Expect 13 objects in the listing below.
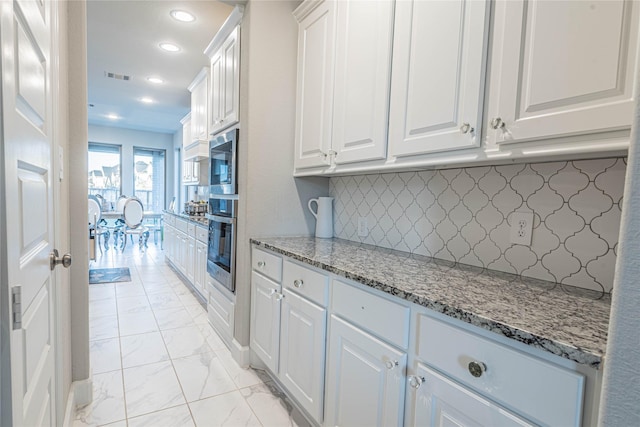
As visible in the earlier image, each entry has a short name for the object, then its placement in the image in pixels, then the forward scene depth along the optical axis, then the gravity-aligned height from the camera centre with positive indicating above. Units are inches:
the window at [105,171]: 286.2 +15.0
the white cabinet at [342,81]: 61.3 +25.1
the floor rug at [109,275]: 163.5 -45.7
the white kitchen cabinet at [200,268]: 130.1 -31.4
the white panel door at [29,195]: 23.5 -1.0
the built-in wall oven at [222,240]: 91.2 -14.3
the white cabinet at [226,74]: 89.9 +36.1
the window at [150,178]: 302.5 +11.3
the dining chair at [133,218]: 236.8 -21.3
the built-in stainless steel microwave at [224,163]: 89.8 +8.9
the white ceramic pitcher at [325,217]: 89.4 -5.5
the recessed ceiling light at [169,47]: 126.2 +56.3
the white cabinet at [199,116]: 145.3 +36.4
